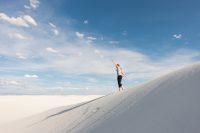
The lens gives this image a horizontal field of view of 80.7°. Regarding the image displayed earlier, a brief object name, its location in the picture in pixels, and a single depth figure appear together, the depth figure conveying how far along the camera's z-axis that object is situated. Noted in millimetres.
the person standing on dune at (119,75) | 5207
